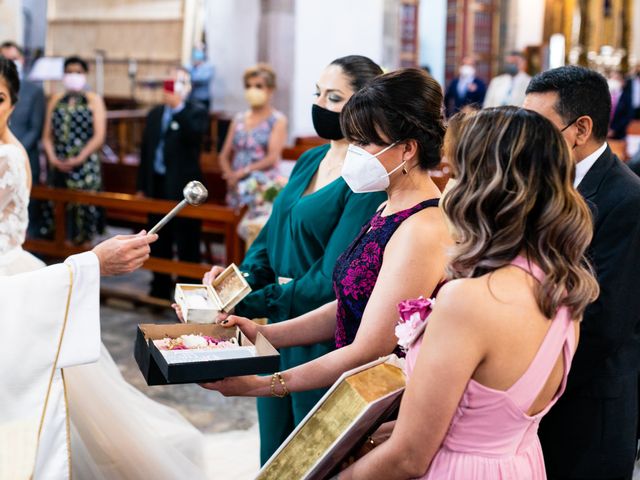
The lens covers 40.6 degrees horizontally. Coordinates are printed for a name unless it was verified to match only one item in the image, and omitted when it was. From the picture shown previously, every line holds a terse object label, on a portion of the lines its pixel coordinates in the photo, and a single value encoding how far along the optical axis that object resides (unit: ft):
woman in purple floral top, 6.77
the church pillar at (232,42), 33.00
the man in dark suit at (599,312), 7.03
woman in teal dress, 8.89
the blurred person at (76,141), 25.55
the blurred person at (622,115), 43.11
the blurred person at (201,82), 37.52
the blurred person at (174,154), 22.67
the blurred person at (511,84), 42.83
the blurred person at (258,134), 23.36
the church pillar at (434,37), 60.08
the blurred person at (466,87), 46.44
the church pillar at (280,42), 31.99
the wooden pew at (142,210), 20.81
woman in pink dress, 5.22
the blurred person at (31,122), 25.32
